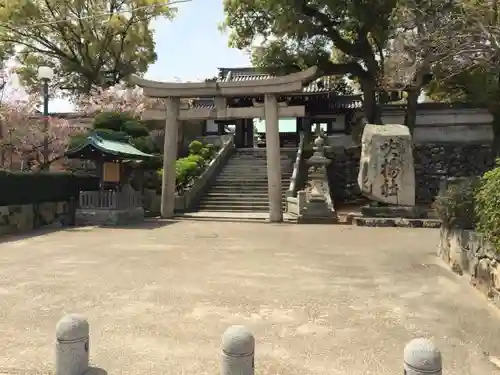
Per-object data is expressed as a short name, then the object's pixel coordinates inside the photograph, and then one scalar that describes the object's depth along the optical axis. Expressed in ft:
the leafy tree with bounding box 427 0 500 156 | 28.68
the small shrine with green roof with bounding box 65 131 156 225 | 50.44
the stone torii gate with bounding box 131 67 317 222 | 54.85
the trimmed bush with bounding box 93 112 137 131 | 65.31
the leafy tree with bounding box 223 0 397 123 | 64.39
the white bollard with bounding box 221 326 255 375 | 10.75
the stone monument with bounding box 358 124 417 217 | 51.39
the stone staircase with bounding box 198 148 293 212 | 67.05
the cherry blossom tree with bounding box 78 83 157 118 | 90.02
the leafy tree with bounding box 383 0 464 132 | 32.19
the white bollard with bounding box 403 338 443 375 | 9.87
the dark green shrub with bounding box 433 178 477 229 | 26.25
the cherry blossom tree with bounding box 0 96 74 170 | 73.10
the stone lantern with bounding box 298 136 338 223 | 54.85
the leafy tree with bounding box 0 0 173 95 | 92.53
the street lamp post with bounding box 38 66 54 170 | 48.74
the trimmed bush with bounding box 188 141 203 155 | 86.12
